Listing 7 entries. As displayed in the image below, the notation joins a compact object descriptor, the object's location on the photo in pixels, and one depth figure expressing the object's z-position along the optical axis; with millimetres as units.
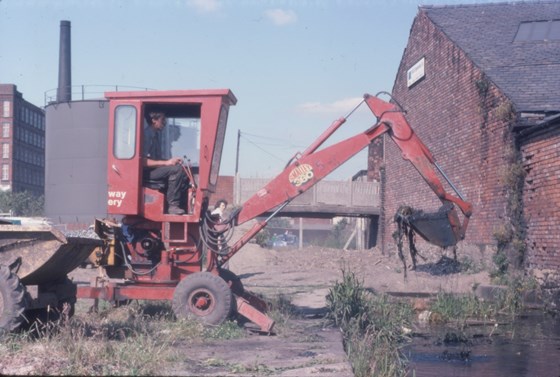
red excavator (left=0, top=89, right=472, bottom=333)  9250
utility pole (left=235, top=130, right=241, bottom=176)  43284
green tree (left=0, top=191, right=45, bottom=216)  47344
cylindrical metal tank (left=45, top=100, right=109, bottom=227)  32281
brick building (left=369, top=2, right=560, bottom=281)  15602
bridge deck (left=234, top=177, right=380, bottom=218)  34781
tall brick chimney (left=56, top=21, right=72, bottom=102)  36875
